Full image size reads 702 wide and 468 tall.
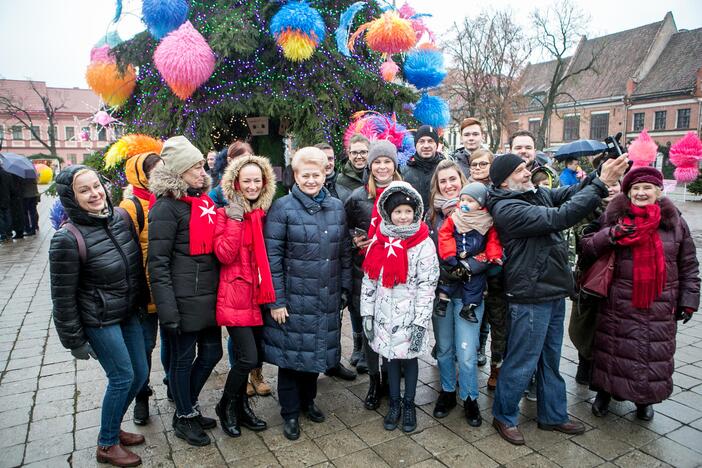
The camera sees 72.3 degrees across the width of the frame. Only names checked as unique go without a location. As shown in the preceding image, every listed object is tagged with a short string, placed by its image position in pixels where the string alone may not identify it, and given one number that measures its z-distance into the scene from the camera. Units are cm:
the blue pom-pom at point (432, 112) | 754
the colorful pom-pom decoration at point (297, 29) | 595
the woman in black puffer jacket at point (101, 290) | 274
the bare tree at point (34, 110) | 4706
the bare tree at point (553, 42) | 2783
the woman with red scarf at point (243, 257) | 315
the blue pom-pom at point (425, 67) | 725
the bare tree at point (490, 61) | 2614
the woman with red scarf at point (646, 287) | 325
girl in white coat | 325
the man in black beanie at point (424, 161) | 466
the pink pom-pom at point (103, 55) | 688
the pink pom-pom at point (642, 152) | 327
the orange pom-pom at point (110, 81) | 686
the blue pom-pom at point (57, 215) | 348
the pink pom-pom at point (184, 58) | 578
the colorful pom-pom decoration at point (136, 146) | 413
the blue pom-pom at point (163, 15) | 571
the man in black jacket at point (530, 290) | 311
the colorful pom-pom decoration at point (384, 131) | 634
